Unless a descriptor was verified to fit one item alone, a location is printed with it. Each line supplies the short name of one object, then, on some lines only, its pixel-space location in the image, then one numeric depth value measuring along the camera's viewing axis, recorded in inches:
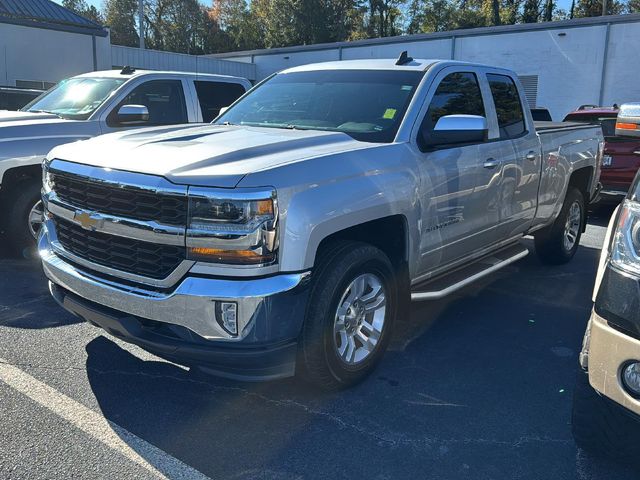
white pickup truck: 243.9
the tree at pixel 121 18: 2605.8
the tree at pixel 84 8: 2753.4
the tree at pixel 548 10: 2085.4
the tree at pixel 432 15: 2246.6
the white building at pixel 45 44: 800.9
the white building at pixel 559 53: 808.3
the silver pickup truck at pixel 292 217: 119.4
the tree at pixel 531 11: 2101.4
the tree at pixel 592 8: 2079.2
